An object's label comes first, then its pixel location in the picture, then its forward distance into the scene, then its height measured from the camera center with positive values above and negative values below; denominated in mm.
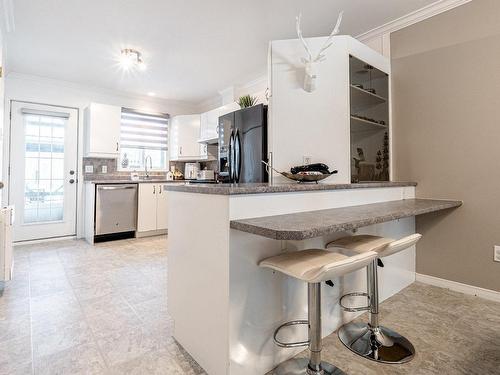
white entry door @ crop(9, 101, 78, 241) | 3959 +355
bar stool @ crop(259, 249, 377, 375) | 1086 -336
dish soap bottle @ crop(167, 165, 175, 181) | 5293 +350
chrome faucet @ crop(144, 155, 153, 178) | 5062 +543
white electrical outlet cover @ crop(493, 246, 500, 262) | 2203 -500
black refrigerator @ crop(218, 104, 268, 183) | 3100 +622
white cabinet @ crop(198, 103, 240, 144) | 4189 +1197
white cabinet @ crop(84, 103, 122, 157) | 4242 +1021
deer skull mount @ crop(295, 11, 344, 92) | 2137 +1034
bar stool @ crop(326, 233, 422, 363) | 1500 -888
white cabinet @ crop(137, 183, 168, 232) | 4461 -256
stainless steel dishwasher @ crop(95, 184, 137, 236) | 4098 -246
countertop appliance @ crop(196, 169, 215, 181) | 5023 +334
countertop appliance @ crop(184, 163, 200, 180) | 5340 +433
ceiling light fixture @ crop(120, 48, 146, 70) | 3256 +1722
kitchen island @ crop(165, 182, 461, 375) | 1263 -371
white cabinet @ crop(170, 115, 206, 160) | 5133 +1059
